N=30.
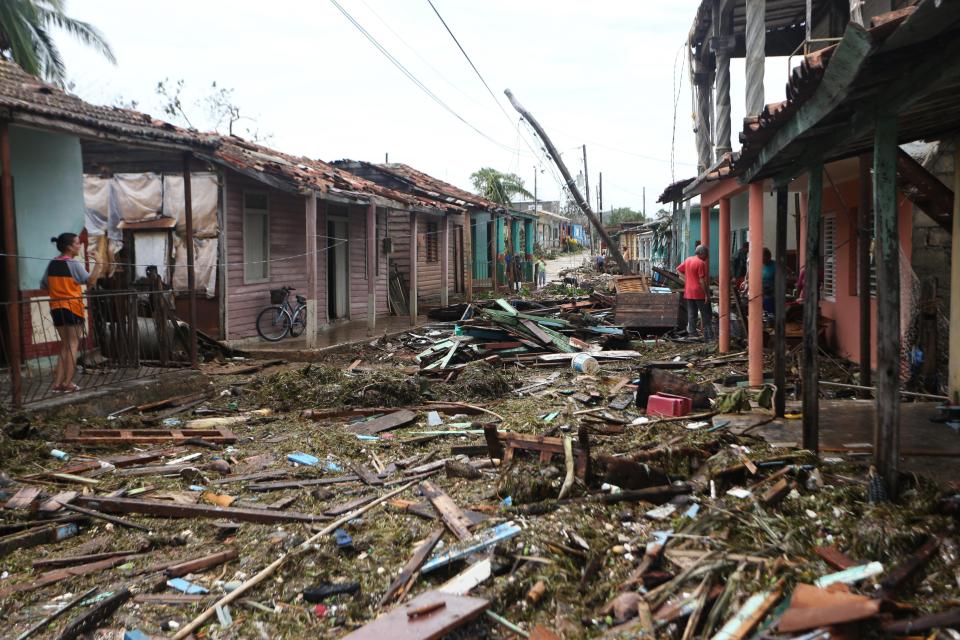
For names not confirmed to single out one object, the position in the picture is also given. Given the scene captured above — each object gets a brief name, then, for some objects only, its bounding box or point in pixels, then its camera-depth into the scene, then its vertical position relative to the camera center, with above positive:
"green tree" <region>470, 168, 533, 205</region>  41.94 +5.96
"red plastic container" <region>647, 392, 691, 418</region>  7.99 -1.35
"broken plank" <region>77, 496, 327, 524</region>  5.21 -1.60
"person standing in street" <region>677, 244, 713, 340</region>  13.77 -0.04
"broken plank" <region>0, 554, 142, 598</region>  4.23 -1.69
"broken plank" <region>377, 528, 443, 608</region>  4.09 -1.66
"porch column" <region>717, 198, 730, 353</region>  11.72 +0.15
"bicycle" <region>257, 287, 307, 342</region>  14.51 -0.58
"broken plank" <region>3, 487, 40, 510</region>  5.31 -1.52
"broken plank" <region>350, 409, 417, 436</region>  8.16 -1.55
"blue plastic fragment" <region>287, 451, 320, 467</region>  6.79 -1.59
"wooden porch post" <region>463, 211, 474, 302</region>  23.49 +1.00
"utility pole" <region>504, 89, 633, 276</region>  24.52 +3.38
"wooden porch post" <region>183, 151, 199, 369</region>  9.81 +0.37
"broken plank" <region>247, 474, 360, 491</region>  6.05 -1.63
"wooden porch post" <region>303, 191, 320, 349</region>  13.02 +0.06
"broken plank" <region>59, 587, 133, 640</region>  3.70 -1.69
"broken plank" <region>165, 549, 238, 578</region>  4.36 -1.66
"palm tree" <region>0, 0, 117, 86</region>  21.56 +8.25
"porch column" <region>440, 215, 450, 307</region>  21.09 +0.72
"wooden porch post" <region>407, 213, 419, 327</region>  17.97 +0.40
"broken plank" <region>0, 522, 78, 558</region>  4.76 -1.63
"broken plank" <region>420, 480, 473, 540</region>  4.83 -1.58
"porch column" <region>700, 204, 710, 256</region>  13.99 +1.12
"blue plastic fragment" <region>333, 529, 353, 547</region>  4.70 -1.63
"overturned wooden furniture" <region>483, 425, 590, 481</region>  5.65 -1.34
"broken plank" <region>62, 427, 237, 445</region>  7.25 -1.48
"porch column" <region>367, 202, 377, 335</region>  15.80 +0.38
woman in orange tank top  8.11 -0.06
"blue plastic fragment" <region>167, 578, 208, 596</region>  4.18 -1.70
